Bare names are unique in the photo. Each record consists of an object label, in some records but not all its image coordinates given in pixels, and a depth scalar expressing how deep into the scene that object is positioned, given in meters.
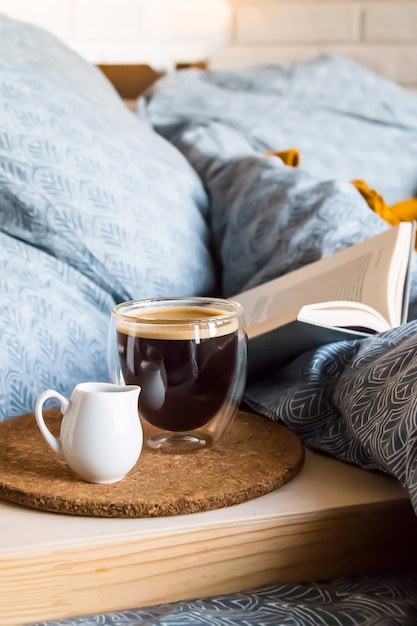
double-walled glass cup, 0.83
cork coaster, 0.77
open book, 0.90
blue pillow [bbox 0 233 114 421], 0.91
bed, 0.78
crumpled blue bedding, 0.83
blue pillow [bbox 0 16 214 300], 0.99
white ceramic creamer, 0.78
